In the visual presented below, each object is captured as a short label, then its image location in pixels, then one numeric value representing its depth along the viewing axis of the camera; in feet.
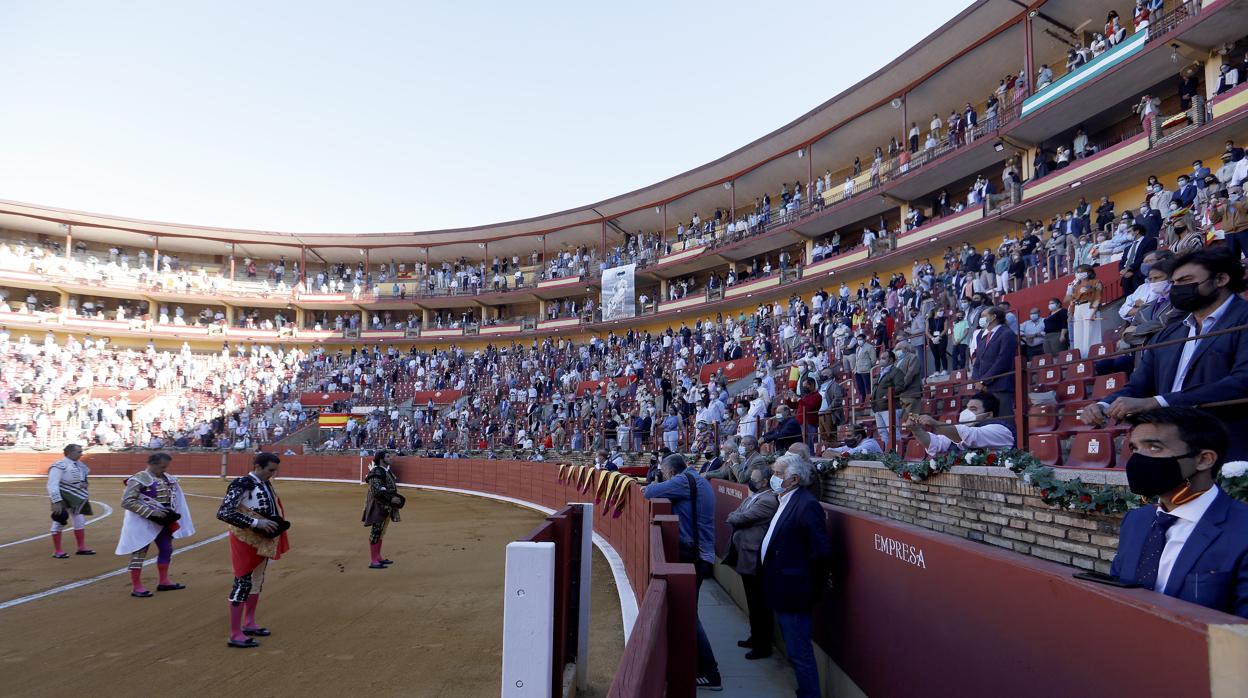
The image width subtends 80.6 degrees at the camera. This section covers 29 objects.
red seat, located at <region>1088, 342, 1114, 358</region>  25.22
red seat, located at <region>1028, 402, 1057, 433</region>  21.92
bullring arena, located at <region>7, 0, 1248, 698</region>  9.62
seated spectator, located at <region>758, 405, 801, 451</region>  33.19
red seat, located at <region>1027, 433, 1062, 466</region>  17.58
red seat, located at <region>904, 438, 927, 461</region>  22.51
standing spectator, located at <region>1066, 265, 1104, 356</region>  29.30
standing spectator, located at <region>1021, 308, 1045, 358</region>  32.09
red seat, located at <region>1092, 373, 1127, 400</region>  19.98
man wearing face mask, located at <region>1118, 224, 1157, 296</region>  29.84
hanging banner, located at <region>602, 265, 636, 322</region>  117.08
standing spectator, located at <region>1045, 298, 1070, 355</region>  32.71
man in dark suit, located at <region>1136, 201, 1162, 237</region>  38.03
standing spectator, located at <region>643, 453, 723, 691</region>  22.52
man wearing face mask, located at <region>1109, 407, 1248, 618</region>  7.09
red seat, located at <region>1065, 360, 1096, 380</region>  23.45
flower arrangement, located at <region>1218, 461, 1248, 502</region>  8.82
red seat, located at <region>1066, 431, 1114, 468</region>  15.93
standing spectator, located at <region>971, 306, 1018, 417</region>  21.12
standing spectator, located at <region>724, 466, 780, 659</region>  20.25
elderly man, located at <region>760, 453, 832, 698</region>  16.58
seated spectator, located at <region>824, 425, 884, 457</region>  26.18
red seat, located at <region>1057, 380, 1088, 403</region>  23.05
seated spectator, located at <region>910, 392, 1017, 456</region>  16.79
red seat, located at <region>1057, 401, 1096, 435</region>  21.28
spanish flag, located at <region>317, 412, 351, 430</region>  116.26
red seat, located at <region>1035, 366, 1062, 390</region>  25.03
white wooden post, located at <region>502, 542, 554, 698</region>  9.29
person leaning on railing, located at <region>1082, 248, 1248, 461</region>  9.68
